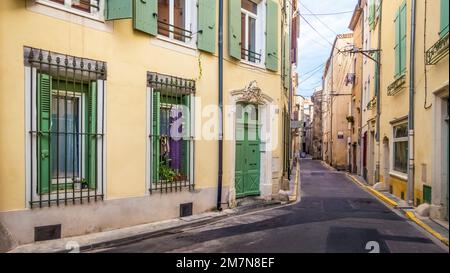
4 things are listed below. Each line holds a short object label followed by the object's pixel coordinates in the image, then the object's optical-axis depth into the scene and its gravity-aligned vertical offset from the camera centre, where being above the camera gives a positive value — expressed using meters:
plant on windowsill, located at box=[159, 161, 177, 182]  8.54 -0.71
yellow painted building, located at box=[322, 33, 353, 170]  30.56 +2.65
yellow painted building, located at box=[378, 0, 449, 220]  8.55 +0.98
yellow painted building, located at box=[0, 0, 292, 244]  5.96 +0.55
